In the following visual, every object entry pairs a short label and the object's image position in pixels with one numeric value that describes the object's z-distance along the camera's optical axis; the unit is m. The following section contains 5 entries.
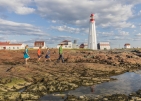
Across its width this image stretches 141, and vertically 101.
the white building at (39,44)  93.61
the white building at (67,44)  104.83
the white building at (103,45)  114.94
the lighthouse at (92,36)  76.12
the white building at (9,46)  94.38
